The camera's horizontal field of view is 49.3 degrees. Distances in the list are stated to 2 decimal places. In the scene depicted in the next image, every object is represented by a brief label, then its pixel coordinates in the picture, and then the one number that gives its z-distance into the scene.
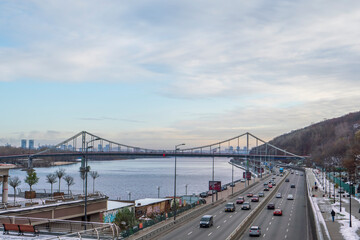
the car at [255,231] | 35.12
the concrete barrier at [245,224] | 33.25
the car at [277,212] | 49.34
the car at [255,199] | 65.19
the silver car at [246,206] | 54.54
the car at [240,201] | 62.98
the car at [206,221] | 39.17
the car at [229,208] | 52.08
